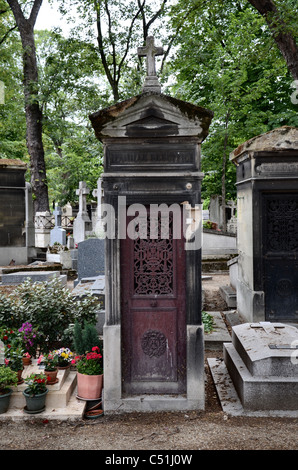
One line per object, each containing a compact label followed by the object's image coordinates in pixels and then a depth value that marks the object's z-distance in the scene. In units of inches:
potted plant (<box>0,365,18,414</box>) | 153.8
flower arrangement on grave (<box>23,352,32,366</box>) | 185.6
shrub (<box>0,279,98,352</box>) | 201.9
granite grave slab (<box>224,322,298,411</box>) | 153.9
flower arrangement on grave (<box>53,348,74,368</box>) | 177.5
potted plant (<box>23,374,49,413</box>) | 154.0
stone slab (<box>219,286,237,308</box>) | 321.1
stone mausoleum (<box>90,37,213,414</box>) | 158.2
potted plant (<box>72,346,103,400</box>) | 165.3
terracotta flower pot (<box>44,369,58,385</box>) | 164.7
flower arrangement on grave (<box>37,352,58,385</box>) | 165.8
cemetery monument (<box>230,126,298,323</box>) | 256.5
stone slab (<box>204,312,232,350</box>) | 238.7
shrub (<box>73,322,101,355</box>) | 178.9
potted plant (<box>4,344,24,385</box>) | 168.6
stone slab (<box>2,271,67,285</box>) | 335.6
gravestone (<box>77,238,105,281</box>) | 374.3
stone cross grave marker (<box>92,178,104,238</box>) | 515.7
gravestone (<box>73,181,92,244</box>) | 609.6
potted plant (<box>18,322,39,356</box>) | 188.1
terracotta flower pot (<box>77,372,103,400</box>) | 165.2
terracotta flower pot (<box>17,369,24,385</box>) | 168.5
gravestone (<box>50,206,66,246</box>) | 669.7
